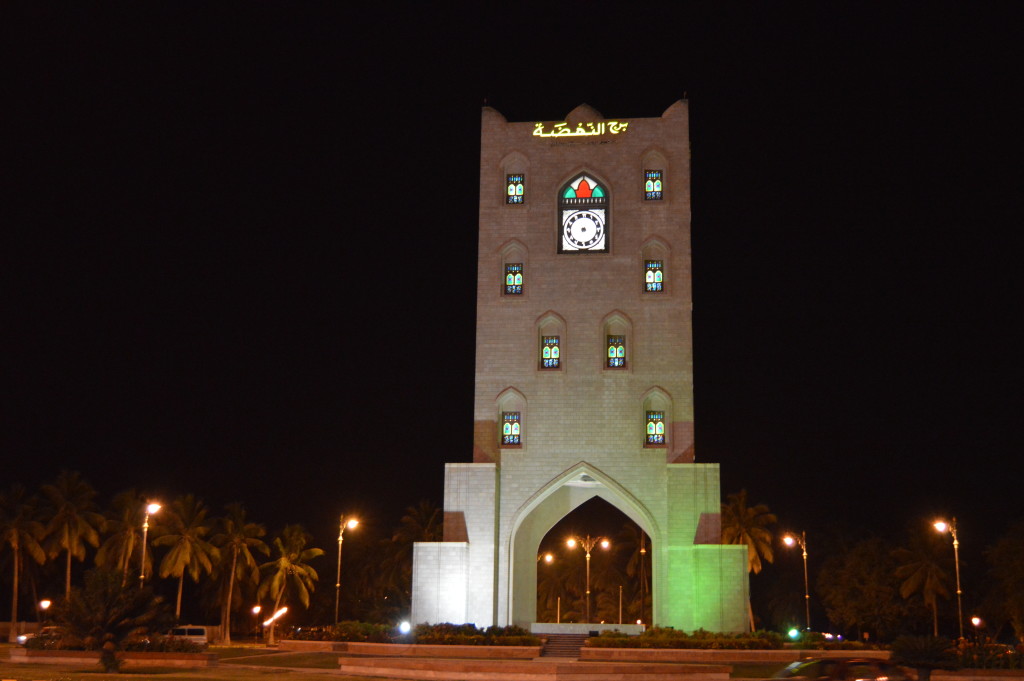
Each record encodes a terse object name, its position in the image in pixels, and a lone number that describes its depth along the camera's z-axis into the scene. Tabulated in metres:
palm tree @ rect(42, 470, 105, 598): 46.78
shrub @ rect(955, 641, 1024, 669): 24.61
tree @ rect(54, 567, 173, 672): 26.03
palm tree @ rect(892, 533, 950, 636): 48.06
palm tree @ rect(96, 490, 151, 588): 47.09
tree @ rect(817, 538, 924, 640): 49.75
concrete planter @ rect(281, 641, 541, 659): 31.38
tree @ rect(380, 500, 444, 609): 52.19
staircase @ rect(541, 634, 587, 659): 34.13
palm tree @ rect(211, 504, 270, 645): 48.97
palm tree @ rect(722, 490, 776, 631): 49.34
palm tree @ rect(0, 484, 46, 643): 45.47
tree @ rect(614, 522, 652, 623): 53.62
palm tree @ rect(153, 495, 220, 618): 46.72
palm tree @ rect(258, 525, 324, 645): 49.88
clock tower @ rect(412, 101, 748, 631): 37.38
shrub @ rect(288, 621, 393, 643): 33.72
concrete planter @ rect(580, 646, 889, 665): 30.23
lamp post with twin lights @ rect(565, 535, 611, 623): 48.66
